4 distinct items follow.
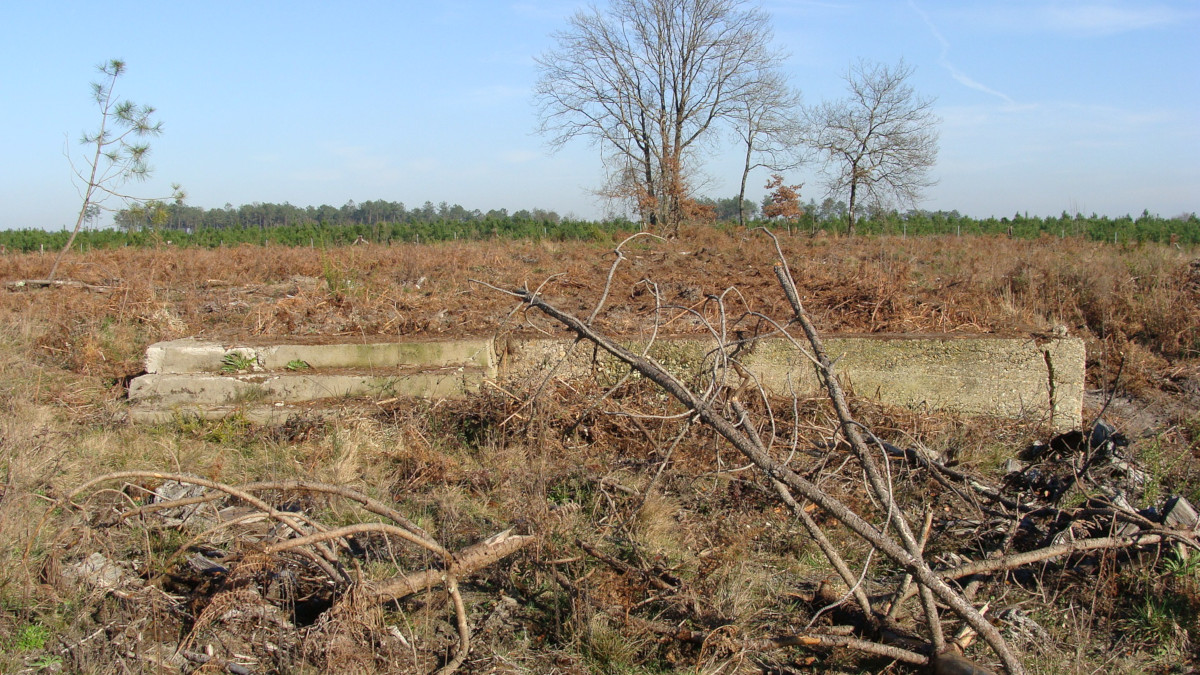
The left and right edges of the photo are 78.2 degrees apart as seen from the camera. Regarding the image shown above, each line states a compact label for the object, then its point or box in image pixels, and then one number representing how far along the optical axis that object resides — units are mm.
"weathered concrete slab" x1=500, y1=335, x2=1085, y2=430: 6098
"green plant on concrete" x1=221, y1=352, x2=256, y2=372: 6281
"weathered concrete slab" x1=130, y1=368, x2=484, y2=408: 5961
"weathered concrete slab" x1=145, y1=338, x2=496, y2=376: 6324
